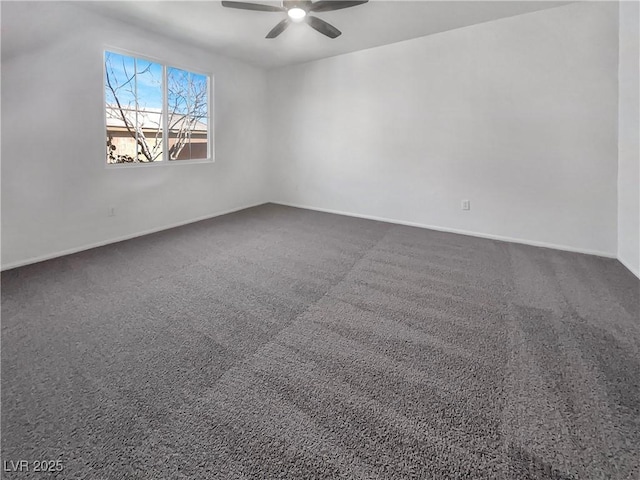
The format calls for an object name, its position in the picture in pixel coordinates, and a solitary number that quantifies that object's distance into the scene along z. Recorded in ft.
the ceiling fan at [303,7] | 9.22
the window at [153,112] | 12.30
